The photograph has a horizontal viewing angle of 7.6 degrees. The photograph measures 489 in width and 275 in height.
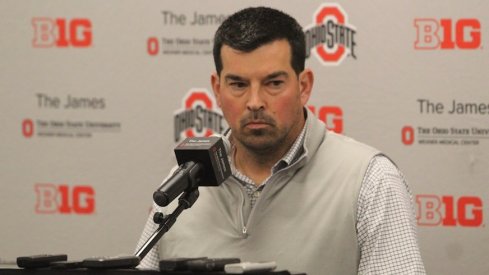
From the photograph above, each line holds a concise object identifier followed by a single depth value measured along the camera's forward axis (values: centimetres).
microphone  430
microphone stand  426
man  465
